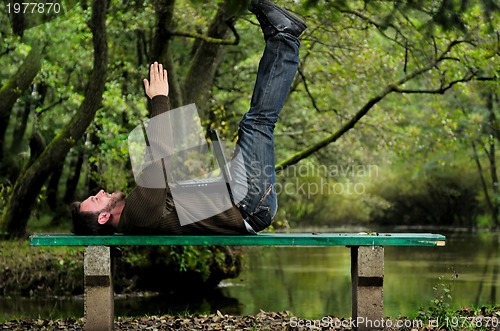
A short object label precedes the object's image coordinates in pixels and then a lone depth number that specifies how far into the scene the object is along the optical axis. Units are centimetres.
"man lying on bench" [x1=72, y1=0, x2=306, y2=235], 575
